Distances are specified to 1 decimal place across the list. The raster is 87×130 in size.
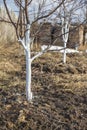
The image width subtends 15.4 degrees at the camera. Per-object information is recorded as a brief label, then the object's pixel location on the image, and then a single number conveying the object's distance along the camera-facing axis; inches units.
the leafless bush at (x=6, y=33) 632.1
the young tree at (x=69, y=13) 197.9
